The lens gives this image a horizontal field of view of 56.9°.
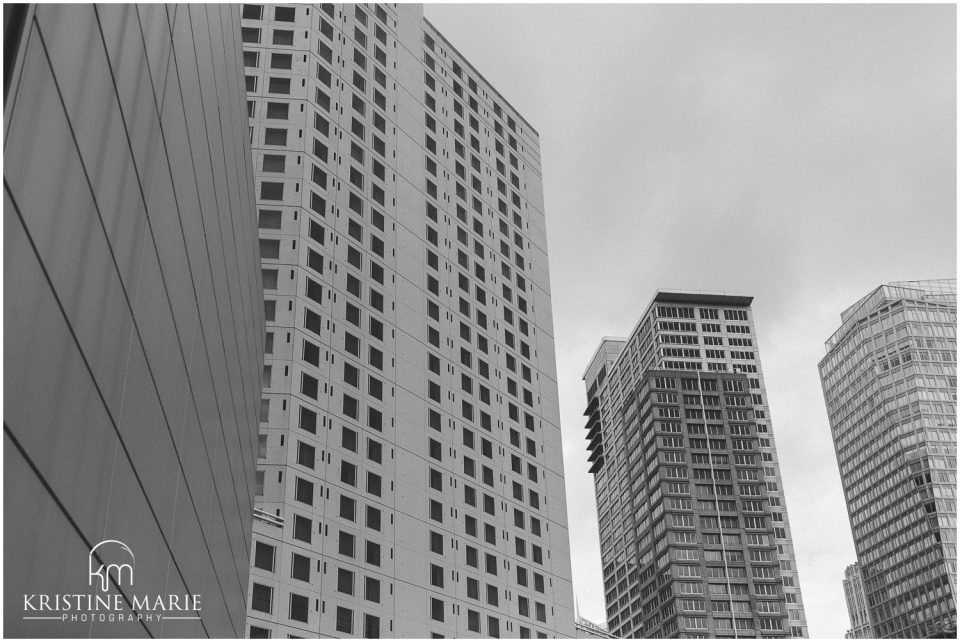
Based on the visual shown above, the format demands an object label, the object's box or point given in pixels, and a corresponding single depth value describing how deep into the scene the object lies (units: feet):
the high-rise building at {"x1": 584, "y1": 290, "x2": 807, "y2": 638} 453.17
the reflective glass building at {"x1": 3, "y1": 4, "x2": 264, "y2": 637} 22.80
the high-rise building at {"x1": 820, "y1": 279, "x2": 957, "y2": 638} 502.38
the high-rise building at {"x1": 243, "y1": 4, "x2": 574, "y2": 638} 164.76
